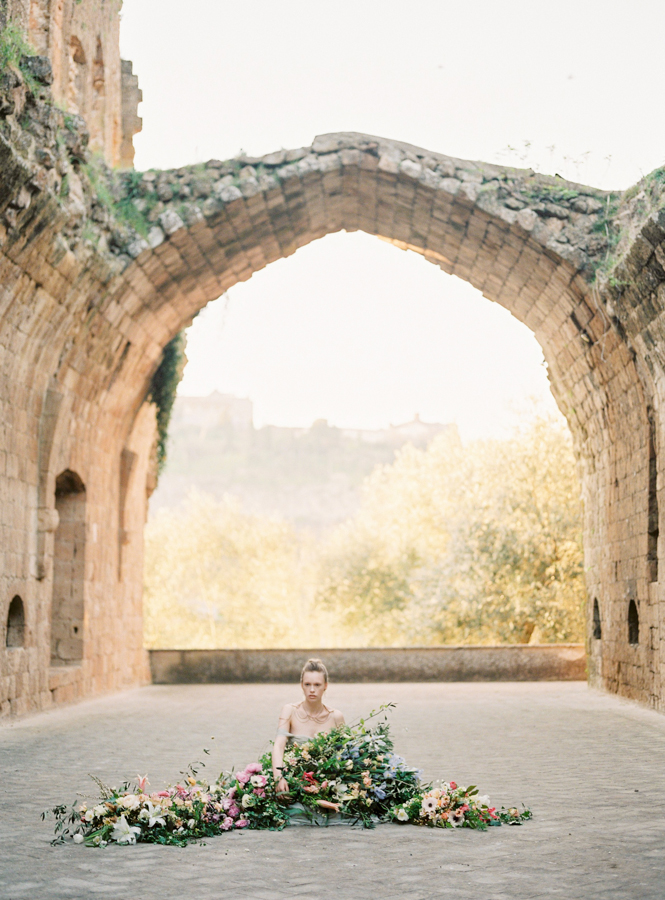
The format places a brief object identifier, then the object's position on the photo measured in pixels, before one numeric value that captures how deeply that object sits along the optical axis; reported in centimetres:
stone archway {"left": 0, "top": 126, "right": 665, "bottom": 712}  1067
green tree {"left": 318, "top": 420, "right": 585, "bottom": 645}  2455
